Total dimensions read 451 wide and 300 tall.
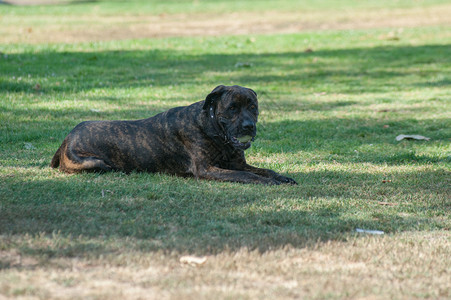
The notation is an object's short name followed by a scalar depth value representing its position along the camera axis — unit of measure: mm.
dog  13477
